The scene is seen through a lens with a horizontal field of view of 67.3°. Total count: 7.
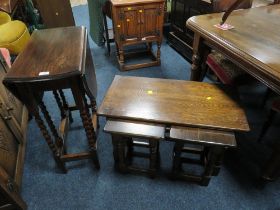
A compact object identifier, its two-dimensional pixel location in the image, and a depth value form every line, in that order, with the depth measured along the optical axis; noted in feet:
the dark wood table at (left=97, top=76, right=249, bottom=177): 3.64
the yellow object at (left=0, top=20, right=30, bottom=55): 7.58
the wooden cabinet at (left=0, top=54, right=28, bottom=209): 3.80
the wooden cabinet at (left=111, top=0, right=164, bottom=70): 6.90
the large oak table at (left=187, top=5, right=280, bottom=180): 3.08
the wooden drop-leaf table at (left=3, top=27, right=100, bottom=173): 3.21
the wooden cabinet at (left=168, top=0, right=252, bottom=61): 6.40
